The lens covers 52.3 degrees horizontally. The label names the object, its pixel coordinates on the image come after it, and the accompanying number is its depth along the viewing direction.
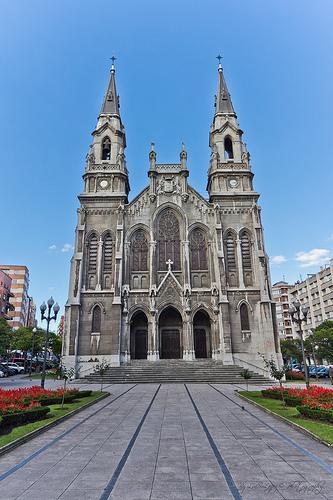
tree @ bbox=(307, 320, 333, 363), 43.82
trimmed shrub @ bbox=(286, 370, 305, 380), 31.11
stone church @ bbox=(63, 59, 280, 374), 30.47
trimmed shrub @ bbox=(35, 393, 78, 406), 13.81
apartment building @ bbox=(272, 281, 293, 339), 82.31
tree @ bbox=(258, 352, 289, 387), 16.83
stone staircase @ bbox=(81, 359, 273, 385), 26.22
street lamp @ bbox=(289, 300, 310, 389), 18.97
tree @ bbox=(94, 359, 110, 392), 20.19
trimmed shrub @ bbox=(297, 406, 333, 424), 10.03
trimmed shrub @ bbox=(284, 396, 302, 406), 13.58
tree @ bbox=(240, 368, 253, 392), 20.86
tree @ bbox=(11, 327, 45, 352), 46.66
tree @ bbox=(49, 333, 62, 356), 54.00
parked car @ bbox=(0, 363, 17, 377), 38.41
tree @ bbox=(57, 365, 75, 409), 13.79
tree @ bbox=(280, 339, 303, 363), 52.69
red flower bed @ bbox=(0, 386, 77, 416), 10.72
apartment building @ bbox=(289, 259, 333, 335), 67.12
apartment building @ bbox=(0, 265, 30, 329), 68.94
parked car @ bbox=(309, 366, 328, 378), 38.50
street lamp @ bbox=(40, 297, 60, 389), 19.44
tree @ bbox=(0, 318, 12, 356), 29.20
